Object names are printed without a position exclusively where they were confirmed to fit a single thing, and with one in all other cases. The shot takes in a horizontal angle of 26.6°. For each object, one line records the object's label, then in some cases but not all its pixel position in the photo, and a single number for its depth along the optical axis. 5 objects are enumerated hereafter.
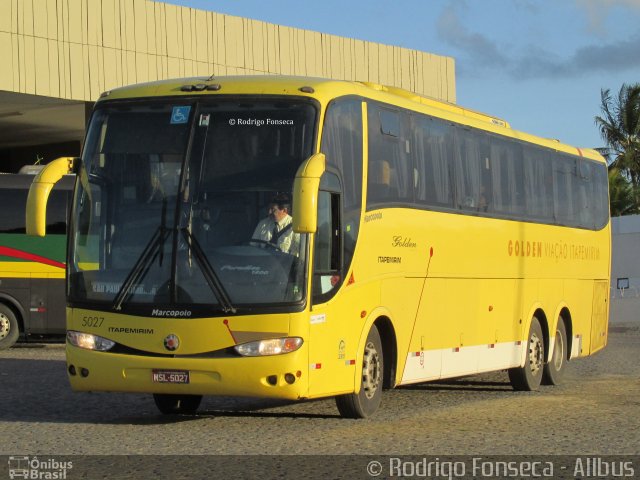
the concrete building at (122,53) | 34.69
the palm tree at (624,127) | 74.31
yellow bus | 12.38
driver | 12.44
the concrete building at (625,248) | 51.69
